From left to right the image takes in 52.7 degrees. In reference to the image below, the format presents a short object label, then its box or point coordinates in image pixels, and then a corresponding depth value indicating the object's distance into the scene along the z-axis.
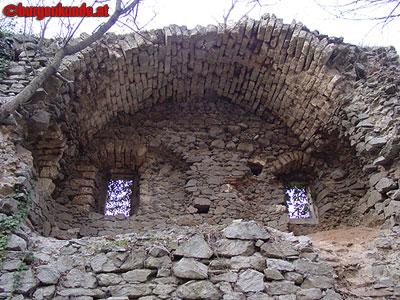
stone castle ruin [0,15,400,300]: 3.98
